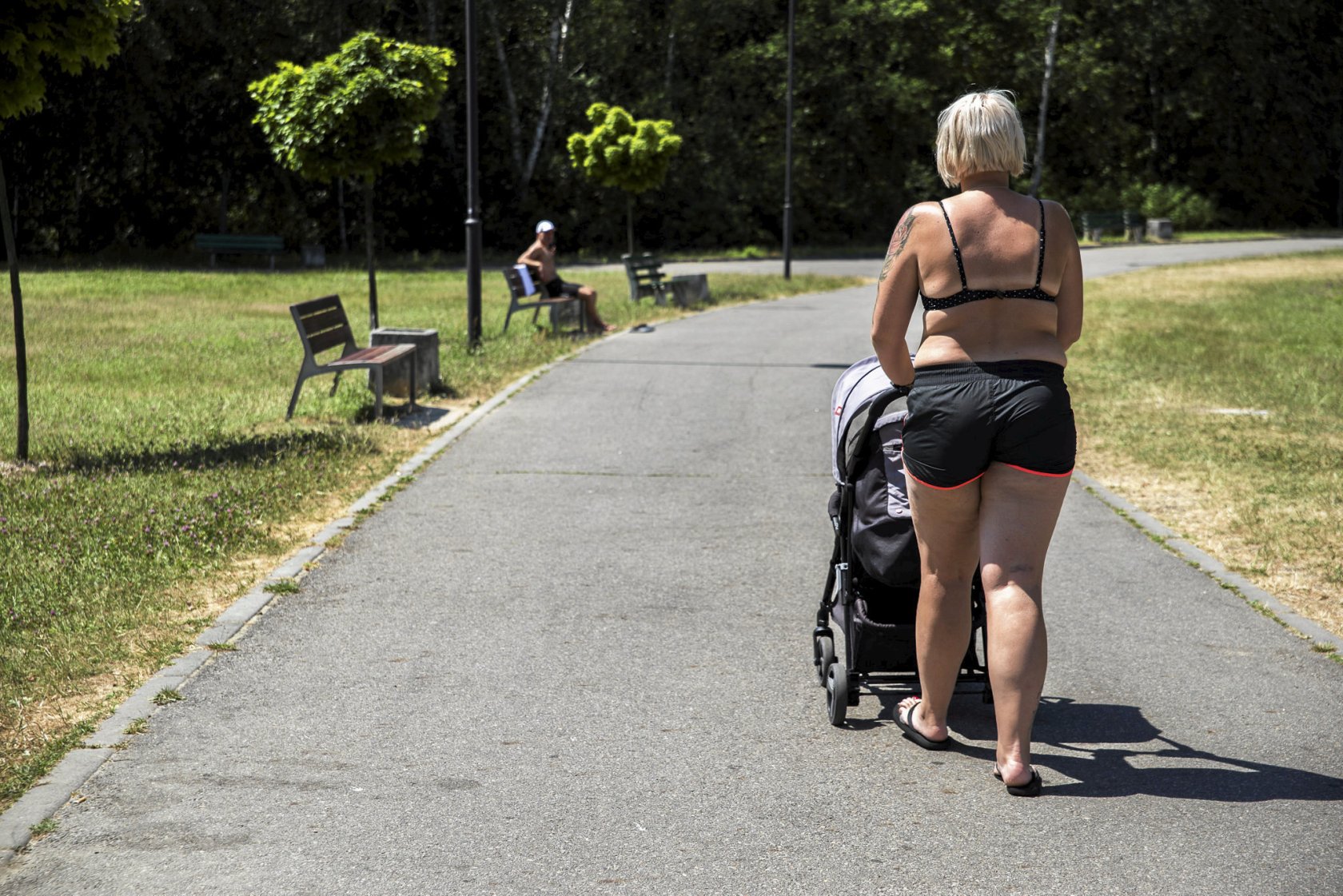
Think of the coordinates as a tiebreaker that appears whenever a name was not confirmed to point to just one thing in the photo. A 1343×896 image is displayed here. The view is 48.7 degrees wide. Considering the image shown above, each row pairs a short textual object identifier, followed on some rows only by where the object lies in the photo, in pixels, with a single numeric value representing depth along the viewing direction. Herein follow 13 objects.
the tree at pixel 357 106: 15.86
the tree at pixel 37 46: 9.43
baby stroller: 4.86
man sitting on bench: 18.78
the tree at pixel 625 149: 29.03
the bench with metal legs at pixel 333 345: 11.86
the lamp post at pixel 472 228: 16.11
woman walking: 4.25
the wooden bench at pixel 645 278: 23.62
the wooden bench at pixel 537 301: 18.27
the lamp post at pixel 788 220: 29.54
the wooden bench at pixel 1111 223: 48.38
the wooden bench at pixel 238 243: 34.31
